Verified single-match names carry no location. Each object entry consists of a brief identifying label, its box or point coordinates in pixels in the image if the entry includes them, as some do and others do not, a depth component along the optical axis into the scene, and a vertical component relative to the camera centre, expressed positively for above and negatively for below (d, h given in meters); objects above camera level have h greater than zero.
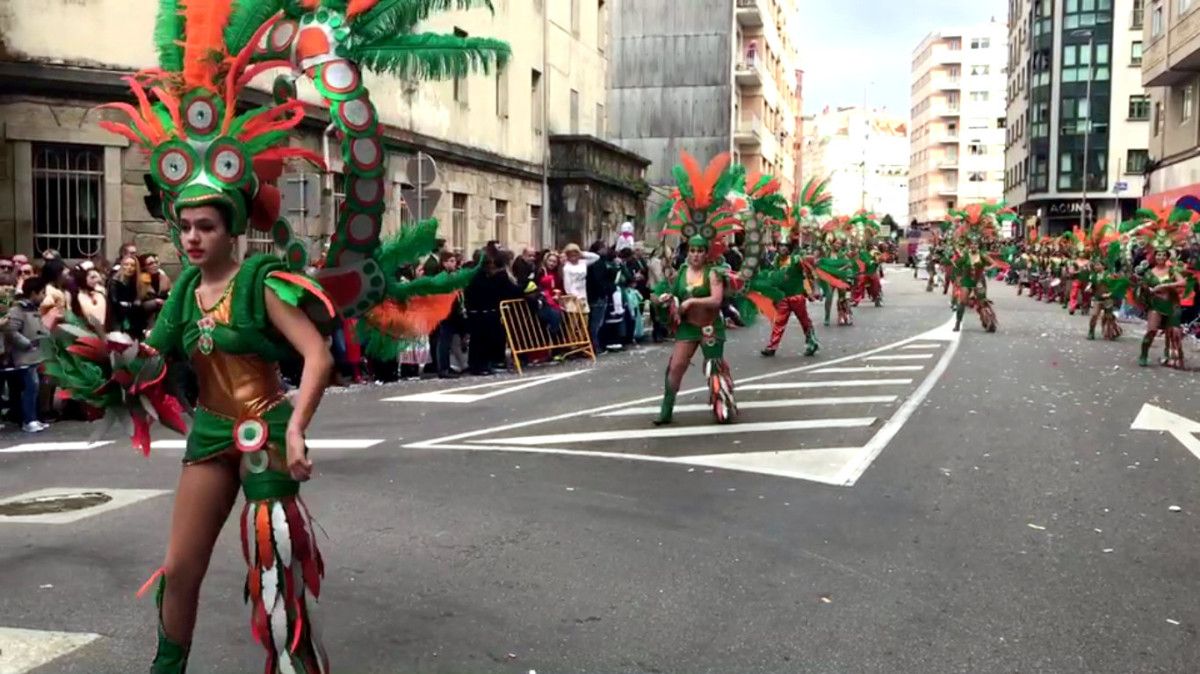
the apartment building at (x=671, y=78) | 52.88 +7.93
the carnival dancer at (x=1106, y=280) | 19.06 -0.30
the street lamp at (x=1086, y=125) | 66.00 +7.81
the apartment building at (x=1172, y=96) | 37.34 +5.79
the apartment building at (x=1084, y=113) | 71.75 +9.13
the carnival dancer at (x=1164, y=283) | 17.05 -0.29
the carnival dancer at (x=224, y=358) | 4.02 -0.35
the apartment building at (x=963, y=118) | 129.50 +15.68
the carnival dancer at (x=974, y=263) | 23.95 -0.03
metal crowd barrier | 17.48 -1.11
